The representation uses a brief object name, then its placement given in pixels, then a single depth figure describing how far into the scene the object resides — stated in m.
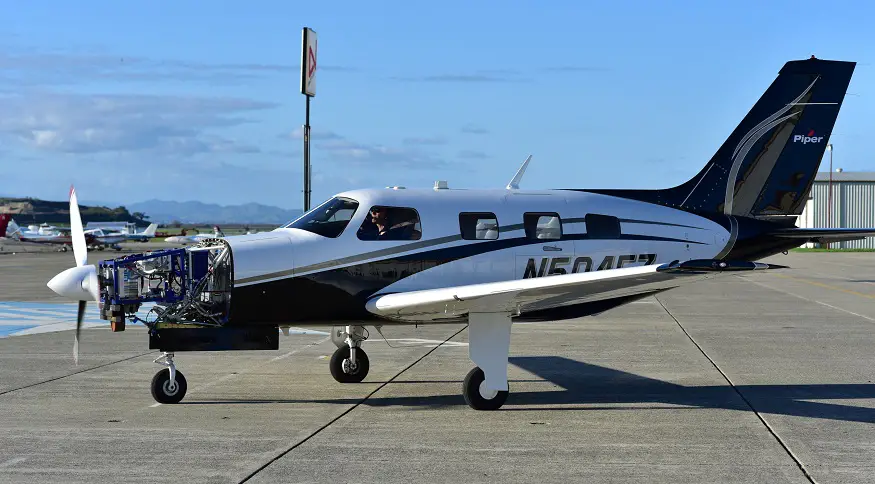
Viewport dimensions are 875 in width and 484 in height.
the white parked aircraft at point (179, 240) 61.25
